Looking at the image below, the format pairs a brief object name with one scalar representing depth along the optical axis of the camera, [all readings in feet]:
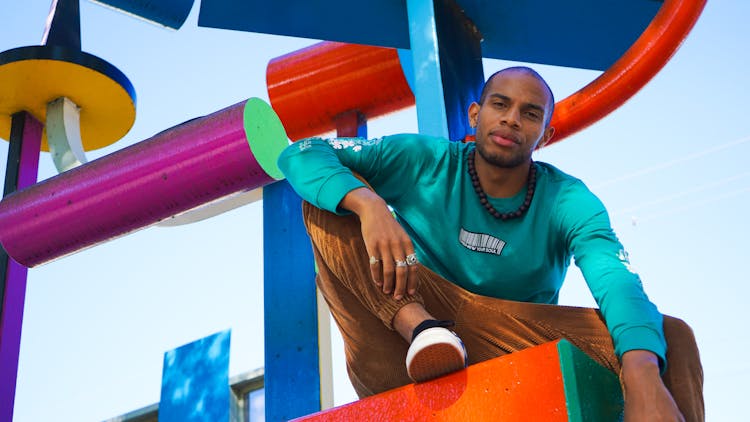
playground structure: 9.89
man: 5.68
